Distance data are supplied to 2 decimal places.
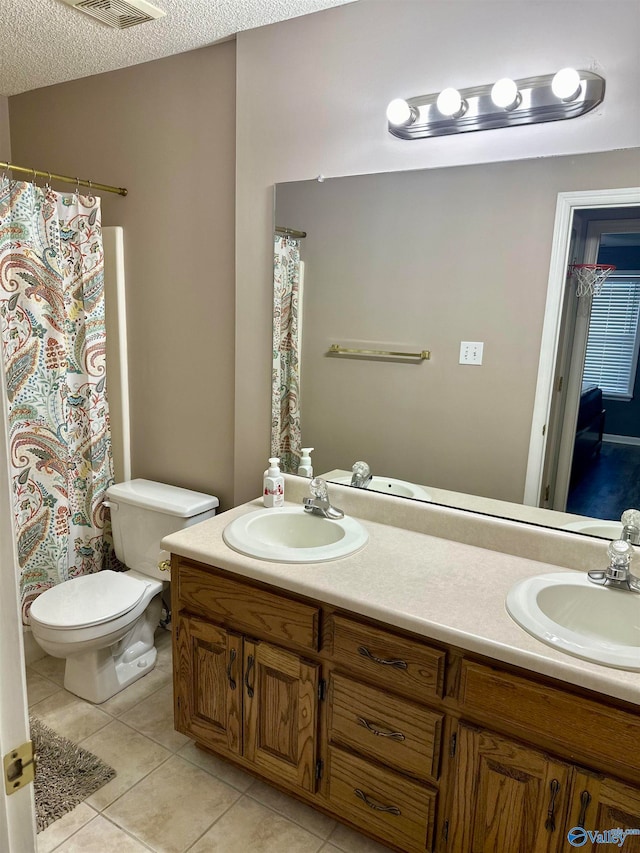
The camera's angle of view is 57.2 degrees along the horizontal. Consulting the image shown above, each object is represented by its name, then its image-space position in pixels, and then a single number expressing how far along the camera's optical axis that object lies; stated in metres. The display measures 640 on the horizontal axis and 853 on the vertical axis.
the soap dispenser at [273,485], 2.10
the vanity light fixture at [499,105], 1.52
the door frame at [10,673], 0.66
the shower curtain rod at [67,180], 2.29
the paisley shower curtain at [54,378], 2.35
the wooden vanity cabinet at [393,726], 1.23
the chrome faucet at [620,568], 1.47
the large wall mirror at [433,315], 1.68
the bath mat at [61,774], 1.80
